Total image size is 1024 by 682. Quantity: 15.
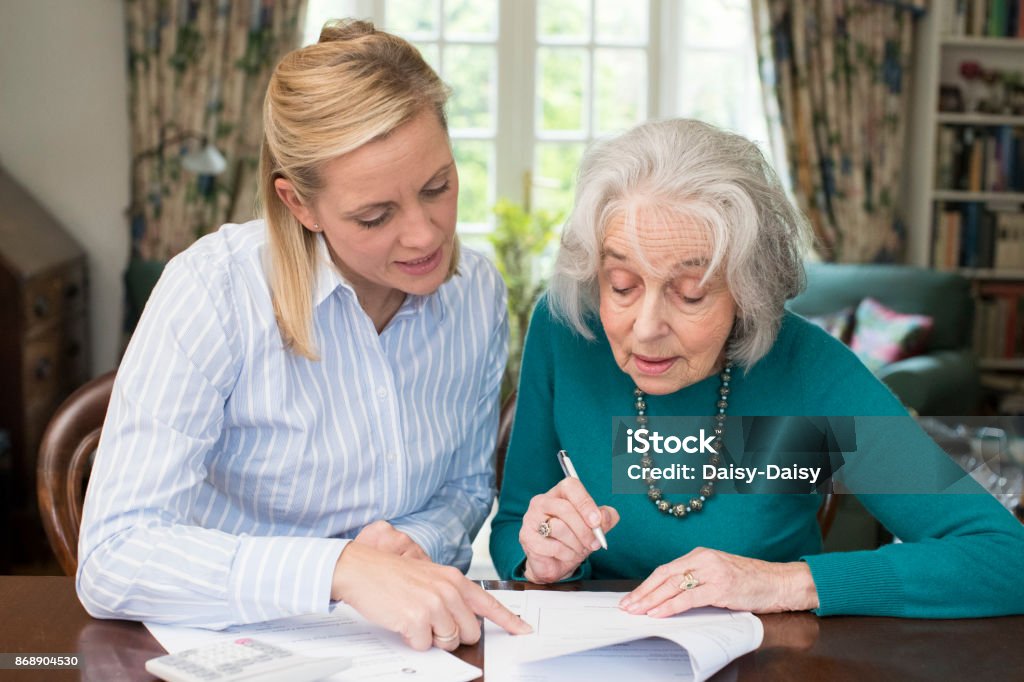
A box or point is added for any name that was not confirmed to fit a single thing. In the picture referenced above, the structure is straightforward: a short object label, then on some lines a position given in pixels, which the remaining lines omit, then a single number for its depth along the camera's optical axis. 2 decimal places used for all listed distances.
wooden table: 1.06
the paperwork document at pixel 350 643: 1.03
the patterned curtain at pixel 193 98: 4.64
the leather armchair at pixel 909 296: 4.46
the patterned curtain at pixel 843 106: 4.94
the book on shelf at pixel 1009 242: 5.03
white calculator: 0.98
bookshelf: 4.94
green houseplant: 4.73
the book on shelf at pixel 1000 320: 5.09
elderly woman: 1.23
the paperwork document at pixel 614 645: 1.04
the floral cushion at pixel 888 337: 4.19
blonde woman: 1.14
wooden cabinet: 3.78
